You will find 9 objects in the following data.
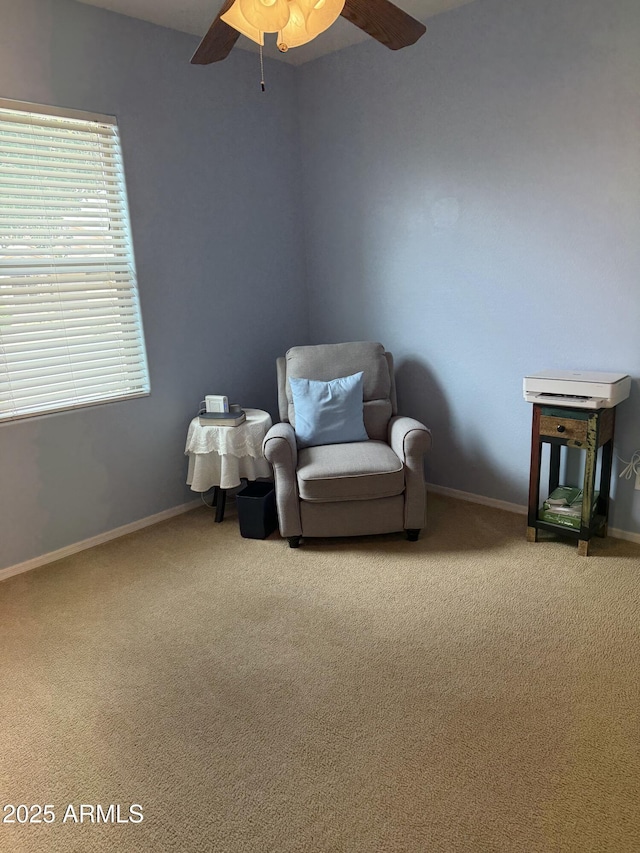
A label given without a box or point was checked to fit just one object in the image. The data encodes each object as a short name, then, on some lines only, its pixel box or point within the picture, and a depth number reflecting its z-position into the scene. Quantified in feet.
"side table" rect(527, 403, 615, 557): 9.11
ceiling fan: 5.43
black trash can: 10.74
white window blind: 9.34
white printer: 8.95
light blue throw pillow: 11.11
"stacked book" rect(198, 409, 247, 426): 11.06
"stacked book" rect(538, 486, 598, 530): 9.70
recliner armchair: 9.90
